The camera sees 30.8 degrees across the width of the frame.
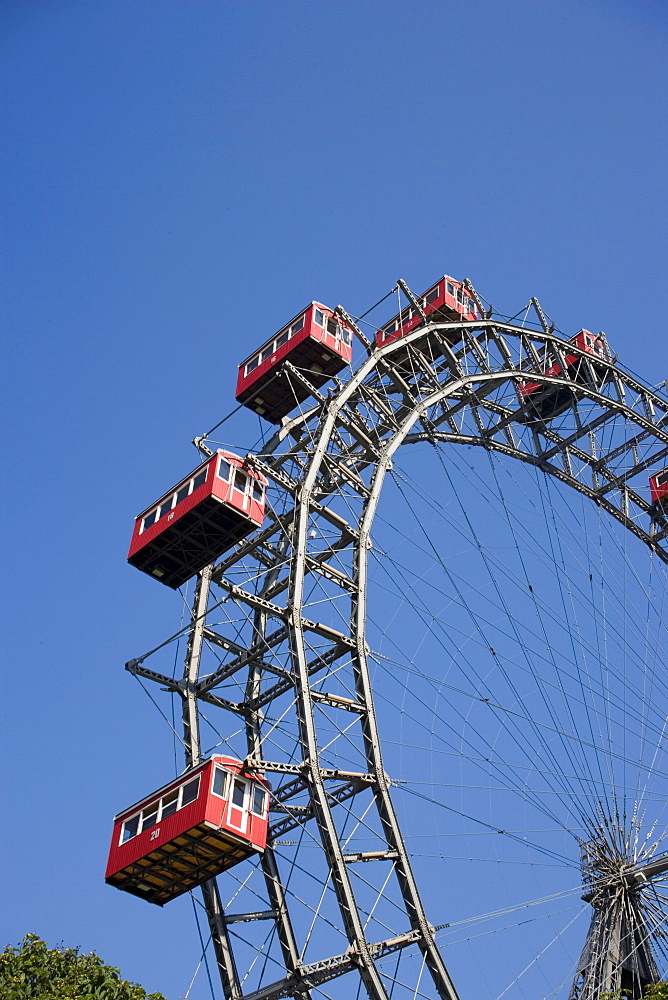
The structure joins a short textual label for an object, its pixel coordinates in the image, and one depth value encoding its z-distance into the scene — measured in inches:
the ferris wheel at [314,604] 1171.9
